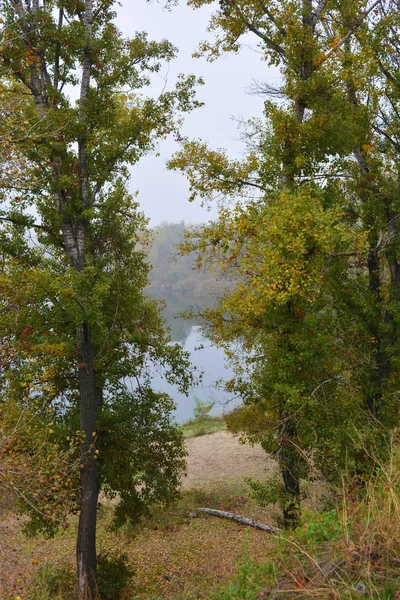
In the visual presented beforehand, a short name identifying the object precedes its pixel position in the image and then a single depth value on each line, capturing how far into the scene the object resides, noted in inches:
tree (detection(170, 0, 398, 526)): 357.7
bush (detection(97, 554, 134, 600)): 360.2
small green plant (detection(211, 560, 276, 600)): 179.5
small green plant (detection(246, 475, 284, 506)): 393.7
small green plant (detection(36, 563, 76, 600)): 342.7
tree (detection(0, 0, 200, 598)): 358.9
